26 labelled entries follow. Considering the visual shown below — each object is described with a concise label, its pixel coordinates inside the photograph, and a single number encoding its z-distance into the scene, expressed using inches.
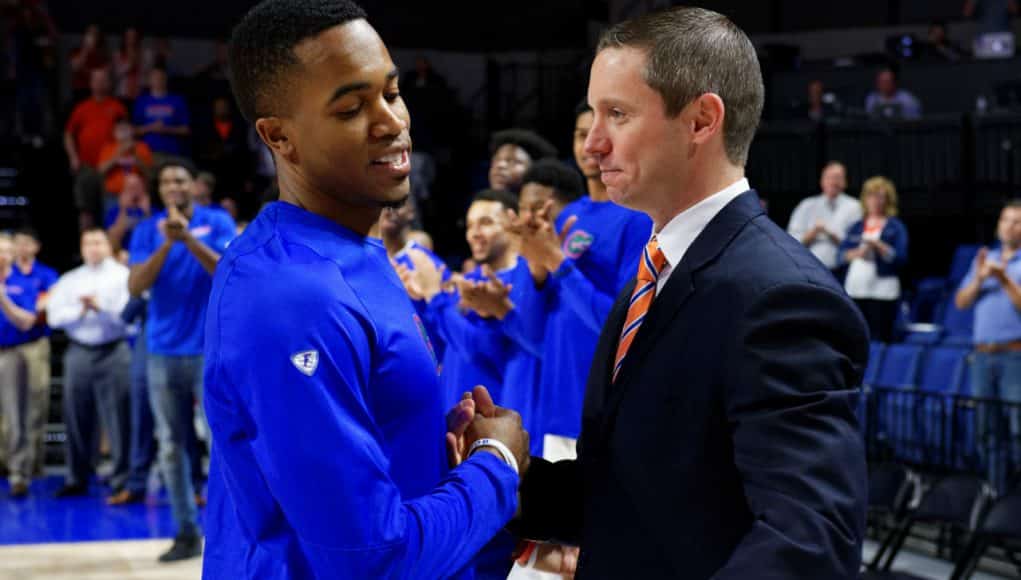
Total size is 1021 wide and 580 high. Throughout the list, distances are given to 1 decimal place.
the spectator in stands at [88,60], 525.7
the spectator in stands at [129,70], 514.3
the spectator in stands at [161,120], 477.4
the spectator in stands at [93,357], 363.6
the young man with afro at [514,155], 258.4
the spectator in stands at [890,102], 482.6
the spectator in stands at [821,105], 512.4
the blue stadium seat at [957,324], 384.8
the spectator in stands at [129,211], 397.7
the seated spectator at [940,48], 539.3
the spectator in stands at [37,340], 392.8
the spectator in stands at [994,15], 515.8
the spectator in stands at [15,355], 385.1
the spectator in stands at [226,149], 530.9
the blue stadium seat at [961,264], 420.2
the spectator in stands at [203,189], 328.9
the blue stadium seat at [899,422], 293.6
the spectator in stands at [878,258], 378.0
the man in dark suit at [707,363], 64.8
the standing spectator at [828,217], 394.9
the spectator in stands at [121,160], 458.9
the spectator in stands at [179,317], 274.7
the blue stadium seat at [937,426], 281.7
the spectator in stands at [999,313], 295.7
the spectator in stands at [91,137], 468.4
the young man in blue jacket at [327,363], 67.7
